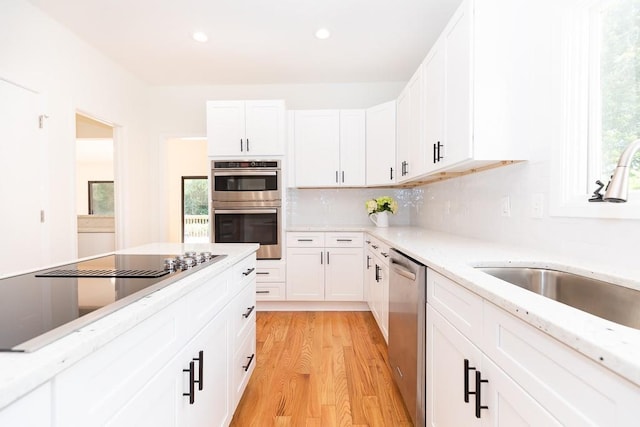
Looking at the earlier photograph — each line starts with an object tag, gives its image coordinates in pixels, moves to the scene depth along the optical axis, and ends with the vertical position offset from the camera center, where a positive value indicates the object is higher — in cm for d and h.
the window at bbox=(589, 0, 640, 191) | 125 +51
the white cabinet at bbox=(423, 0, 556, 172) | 162 +67
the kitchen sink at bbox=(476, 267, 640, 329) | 98 -30
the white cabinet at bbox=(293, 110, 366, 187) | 362 +71
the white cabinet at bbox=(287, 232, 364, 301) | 340 -64
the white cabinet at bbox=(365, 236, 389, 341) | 238 -63
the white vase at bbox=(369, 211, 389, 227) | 360 -13
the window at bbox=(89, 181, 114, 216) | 823 +30
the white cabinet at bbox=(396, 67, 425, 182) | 244 +65
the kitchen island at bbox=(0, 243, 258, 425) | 48 -34
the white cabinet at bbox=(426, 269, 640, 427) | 54 -39
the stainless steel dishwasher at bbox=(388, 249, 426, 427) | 147 -64
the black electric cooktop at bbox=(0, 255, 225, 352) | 59 -23
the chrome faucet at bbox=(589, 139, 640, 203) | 96 +9
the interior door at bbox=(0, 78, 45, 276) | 231 +22
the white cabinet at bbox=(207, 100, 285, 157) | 348 +87
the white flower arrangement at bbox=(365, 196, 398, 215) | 355 +3
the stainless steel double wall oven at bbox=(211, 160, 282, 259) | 345 +3
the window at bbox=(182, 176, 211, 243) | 718 +3
